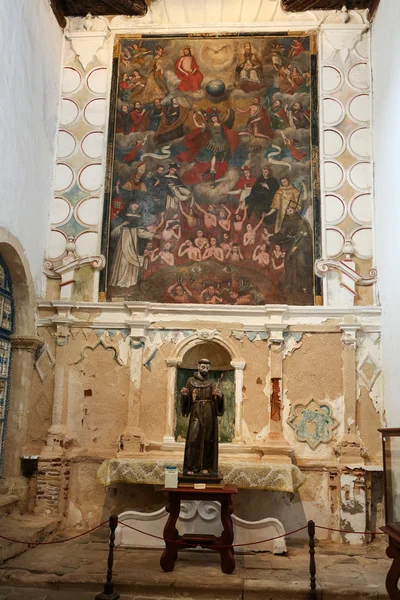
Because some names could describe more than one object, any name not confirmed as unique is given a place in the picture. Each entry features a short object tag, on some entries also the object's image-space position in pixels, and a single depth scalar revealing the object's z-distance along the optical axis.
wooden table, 6.55
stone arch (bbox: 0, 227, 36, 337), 8.50
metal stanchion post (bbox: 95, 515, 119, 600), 5.81
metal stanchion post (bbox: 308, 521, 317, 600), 5.99
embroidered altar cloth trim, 7.75
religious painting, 9.41
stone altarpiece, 8.48
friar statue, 7.14
